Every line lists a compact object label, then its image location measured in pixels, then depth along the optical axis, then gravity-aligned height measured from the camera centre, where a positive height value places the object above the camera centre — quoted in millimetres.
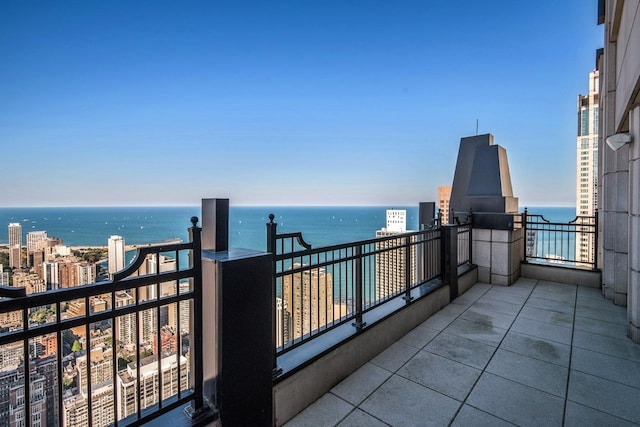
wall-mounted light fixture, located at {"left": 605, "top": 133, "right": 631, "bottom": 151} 3621 +897
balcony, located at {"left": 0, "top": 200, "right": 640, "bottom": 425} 1596 -1313
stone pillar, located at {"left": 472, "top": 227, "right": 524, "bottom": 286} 6008 -1085
